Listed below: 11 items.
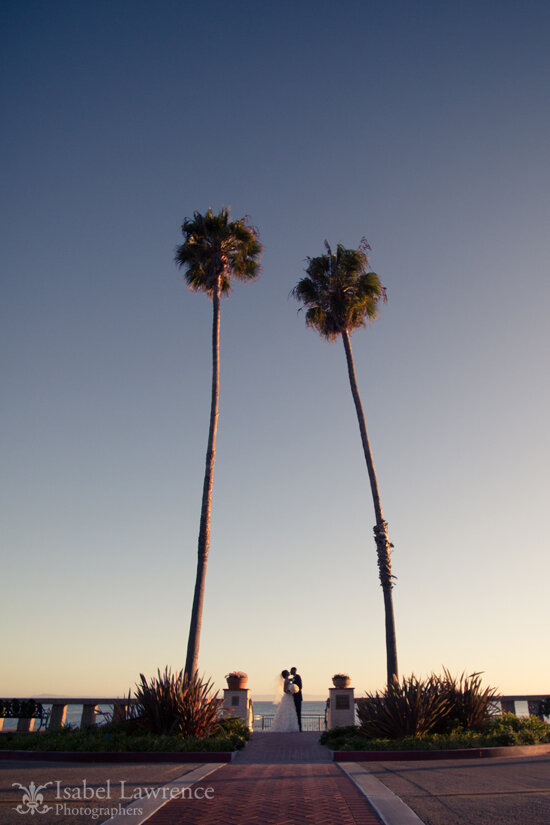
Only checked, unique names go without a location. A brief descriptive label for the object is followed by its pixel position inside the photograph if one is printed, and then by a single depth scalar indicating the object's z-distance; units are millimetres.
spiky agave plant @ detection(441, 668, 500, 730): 14742
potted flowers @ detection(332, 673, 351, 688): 19750
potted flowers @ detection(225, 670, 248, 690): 20062
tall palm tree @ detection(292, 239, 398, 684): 24062
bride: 20828
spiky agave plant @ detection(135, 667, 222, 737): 13469
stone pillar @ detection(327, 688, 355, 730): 19453
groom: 21156
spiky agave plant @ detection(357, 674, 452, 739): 13750
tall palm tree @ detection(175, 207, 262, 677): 23328
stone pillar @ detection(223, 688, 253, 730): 19672
